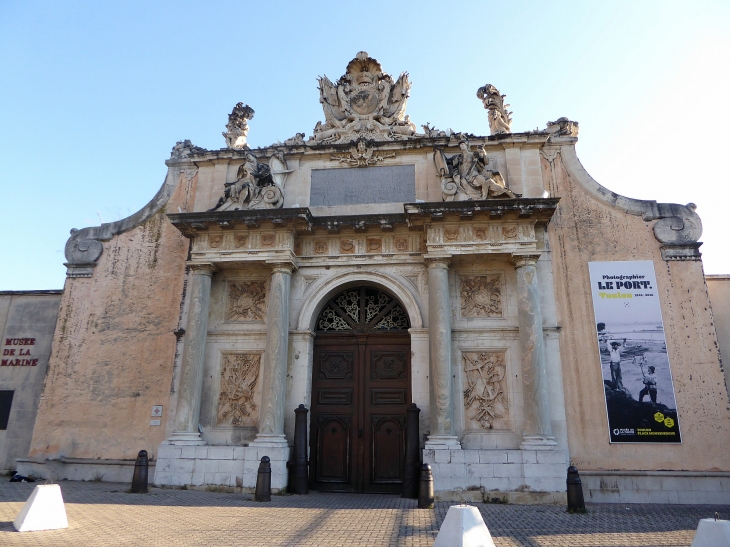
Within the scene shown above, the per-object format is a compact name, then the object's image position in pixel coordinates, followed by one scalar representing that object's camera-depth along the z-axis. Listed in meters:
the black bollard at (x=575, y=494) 8.83
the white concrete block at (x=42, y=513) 6.34
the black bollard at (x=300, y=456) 10.77
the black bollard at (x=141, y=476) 10.08
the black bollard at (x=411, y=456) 10.25
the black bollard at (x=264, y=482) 9.47
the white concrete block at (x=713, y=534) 4.52
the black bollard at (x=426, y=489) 8.77
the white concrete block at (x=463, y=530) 4.59
